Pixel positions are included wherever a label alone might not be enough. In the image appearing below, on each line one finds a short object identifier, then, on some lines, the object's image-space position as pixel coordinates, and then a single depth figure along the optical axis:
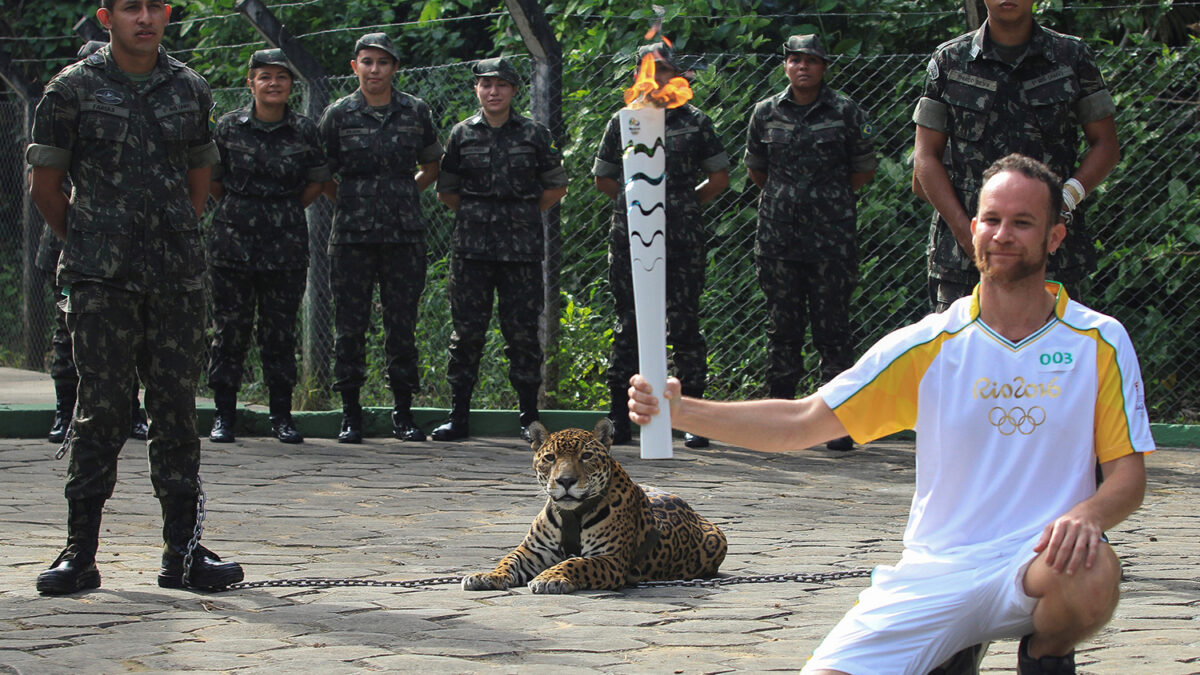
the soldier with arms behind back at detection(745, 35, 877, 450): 19.75
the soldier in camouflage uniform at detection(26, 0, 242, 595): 11.69
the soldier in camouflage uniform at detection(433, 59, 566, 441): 20.59
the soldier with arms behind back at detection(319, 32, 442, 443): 20.39
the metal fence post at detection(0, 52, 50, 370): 25.16
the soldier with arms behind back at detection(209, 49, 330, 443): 19.95
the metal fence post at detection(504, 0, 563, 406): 21.77
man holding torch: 7.35
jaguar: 12.22
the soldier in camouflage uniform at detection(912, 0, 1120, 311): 12.20
